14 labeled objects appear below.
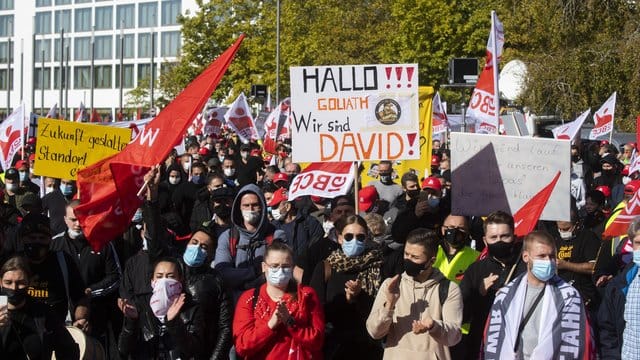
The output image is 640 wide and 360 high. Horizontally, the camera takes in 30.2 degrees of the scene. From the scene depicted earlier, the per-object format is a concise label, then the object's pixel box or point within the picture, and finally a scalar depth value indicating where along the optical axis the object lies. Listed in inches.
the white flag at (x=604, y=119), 821.9
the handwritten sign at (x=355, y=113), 398.6
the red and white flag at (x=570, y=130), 753.6
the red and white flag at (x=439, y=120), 973.2
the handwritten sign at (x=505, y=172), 359.3
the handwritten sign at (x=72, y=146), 449.1
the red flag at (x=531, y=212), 344.2
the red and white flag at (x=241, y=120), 985.5
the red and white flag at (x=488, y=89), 624.1
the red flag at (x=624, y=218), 366.0
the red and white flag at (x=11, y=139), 702.5
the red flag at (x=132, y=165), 340.5
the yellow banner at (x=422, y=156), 558.3
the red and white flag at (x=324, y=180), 456.4
